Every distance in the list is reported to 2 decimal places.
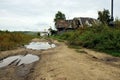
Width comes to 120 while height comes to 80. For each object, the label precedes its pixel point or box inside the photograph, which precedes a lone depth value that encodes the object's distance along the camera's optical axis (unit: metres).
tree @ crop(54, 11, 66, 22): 31.29
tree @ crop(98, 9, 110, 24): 15.73
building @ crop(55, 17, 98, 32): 22.76
